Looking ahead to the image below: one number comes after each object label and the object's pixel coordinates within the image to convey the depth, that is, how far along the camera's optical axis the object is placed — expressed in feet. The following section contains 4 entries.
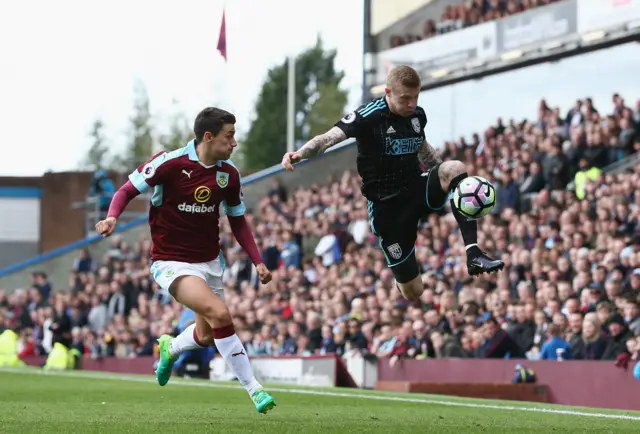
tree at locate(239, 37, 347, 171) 297.33
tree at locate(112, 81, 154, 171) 305.32
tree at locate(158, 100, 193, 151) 282.77
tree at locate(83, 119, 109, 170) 325.42
